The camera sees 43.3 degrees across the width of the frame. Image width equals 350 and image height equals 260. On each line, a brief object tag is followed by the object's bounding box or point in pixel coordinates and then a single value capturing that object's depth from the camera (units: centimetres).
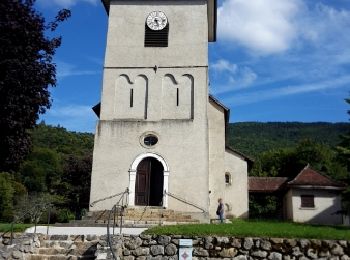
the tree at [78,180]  4388
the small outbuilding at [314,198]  3127
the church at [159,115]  2269
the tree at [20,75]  1620
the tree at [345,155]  1953
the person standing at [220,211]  2205
